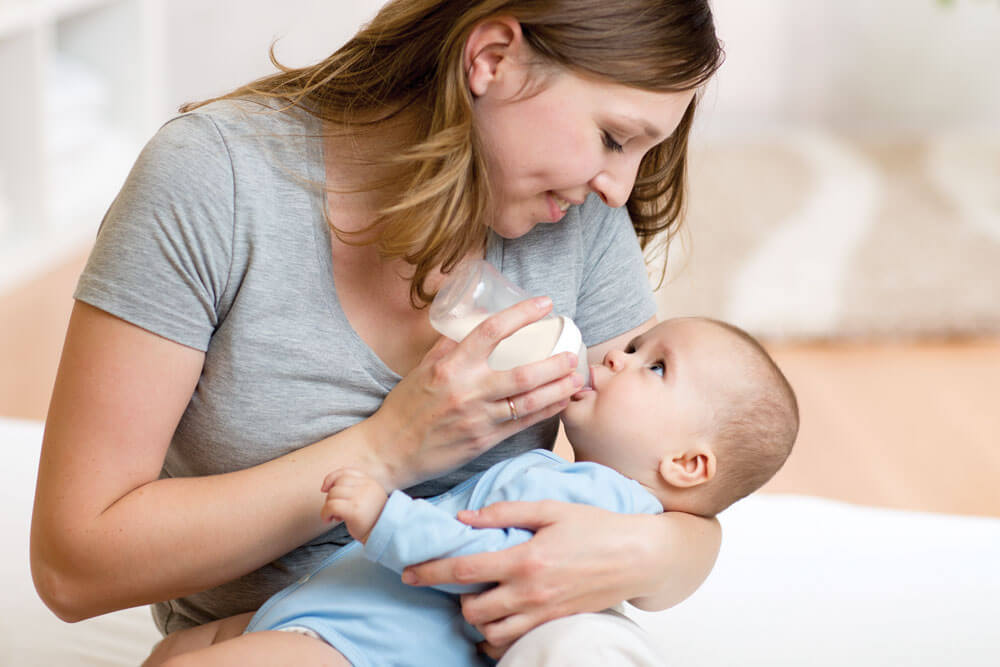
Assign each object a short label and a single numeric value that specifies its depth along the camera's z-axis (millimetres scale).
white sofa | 1698
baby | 1447
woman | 1466
